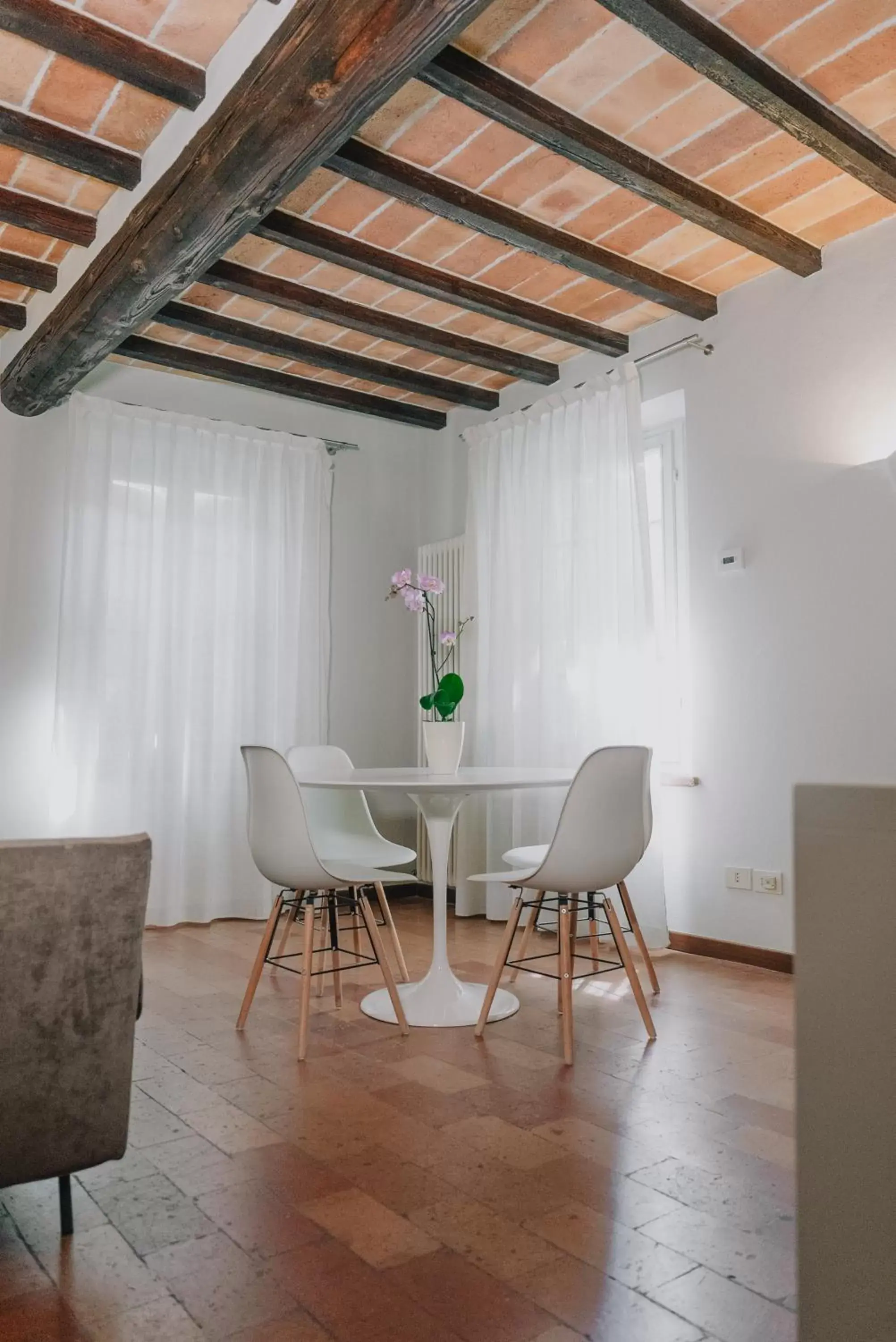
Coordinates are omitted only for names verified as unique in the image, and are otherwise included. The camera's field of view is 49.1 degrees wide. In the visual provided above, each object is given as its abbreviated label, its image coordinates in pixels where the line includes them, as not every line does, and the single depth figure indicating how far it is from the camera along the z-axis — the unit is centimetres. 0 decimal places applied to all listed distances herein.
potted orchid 342
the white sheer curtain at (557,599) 425
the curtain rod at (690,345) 408
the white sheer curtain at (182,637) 451
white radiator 527
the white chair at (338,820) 348
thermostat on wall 392
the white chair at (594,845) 269
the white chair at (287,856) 276
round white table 298
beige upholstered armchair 159
